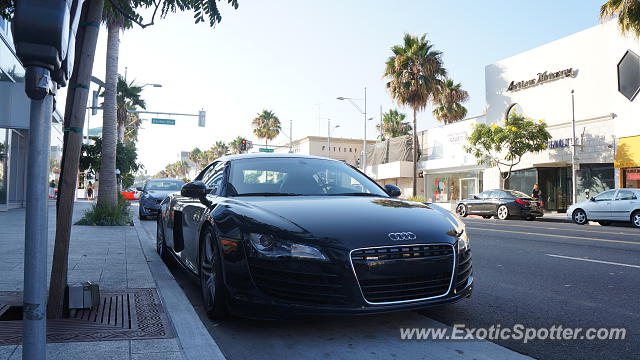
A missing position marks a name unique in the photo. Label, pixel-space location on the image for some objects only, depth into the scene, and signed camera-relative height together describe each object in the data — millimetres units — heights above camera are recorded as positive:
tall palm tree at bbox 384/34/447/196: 29500 +7525
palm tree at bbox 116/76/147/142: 30089 +6325
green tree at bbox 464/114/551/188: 24734 +3119
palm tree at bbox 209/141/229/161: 86875 +8539
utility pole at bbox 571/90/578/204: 23844 +2283
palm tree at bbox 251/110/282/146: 58750 +8577
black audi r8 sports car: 3307 -423
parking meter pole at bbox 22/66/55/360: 2039 -129
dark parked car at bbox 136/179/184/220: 15609 +122
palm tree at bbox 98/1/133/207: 13840 +2091
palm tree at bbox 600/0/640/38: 20031 +7750
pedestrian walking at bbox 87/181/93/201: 40472 +298
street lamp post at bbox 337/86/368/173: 38991 +7469
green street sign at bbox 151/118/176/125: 31172 +4800
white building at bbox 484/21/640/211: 23000 +4913
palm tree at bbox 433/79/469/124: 39375 +7533
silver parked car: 16734 -406
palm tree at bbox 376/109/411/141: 53266 +7851
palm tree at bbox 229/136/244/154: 69719 +7563
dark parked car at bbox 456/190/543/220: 20578 -354
